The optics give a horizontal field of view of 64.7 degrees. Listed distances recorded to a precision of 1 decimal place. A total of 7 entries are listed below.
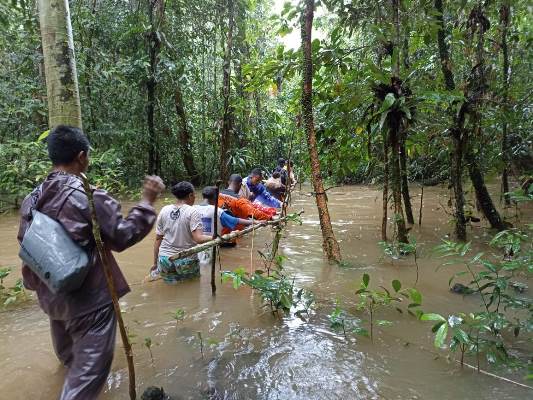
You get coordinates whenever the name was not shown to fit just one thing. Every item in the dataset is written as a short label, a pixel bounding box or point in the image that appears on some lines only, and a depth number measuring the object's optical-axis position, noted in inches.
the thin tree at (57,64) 134.3
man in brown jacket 85.8
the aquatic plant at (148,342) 115.1
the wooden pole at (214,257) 144.7
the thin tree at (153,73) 430.0
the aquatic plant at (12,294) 163.0
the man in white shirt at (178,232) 186.9
